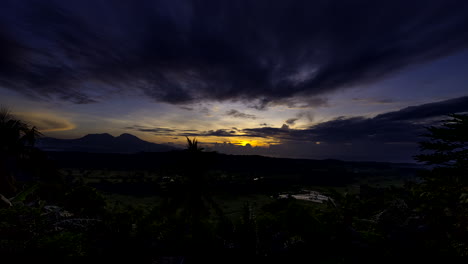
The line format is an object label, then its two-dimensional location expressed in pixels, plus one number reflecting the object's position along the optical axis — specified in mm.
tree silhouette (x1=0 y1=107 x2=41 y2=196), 10922
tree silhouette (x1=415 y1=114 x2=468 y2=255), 5535
